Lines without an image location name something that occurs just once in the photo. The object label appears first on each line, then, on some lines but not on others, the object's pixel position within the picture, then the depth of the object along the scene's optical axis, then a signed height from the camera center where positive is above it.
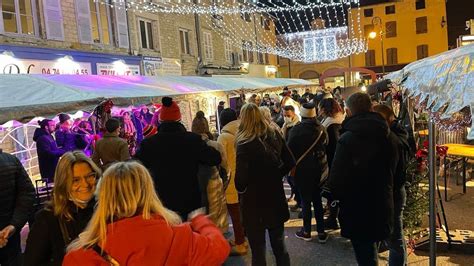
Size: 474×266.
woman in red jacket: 1.72 -0.52
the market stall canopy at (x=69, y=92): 5.16 +0.36
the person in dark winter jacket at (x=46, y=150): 6.15 -0.49
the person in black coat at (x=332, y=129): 5.57 -0.41
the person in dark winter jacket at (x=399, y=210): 3.66 -1.07
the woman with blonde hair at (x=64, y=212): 2.29 -0.55
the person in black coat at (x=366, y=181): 3.41 -0.71
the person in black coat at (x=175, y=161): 3.68 -0.47
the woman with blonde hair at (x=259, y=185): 3.65 -0.73
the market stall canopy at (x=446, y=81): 2.52 +0.06
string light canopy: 21.95 +5.15
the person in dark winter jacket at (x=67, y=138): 6.59 -0.36
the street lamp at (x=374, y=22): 20.13 +3.42
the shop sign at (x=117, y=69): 12.41 +1.39
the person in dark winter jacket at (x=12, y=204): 3.35 -0.70
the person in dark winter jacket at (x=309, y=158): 5.09 -0.73
